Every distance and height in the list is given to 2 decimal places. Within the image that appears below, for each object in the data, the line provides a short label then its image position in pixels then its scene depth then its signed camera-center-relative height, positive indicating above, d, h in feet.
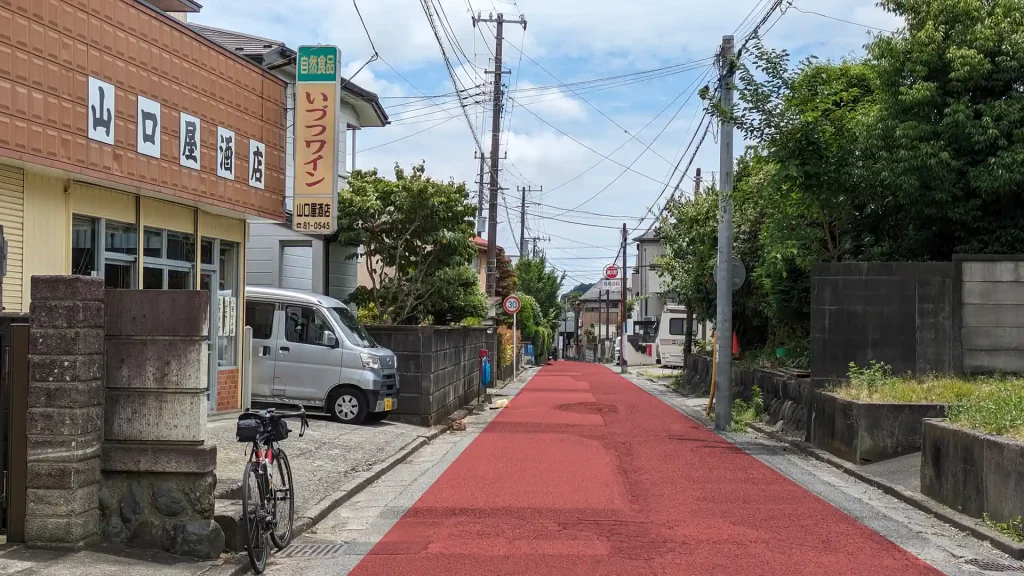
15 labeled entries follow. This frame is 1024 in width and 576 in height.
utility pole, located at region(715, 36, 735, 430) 61.26 +3.28
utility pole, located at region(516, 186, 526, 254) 206.27 +20.22
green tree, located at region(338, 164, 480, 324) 69.41 +5.86
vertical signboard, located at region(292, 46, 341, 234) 50.78 +8.90
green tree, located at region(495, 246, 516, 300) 162.40 +6.78
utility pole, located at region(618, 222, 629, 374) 181.14 -2.97
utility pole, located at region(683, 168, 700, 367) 119.63 -2.12
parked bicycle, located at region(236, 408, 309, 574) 23.24 -4.15
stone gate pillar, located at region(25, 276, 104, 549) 22.95 -2.18
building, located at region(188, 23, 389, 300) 74.08 +5.43
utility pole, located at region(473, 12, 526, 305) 101.96 +16.88
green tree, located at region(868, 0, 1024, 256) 50.55 +10.12
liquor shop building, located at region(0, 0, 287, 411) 35.24 +6.58
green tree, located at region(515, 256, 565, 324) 223.92 +7.99
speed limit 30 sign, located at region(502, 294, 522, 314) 122.83 +1.69
